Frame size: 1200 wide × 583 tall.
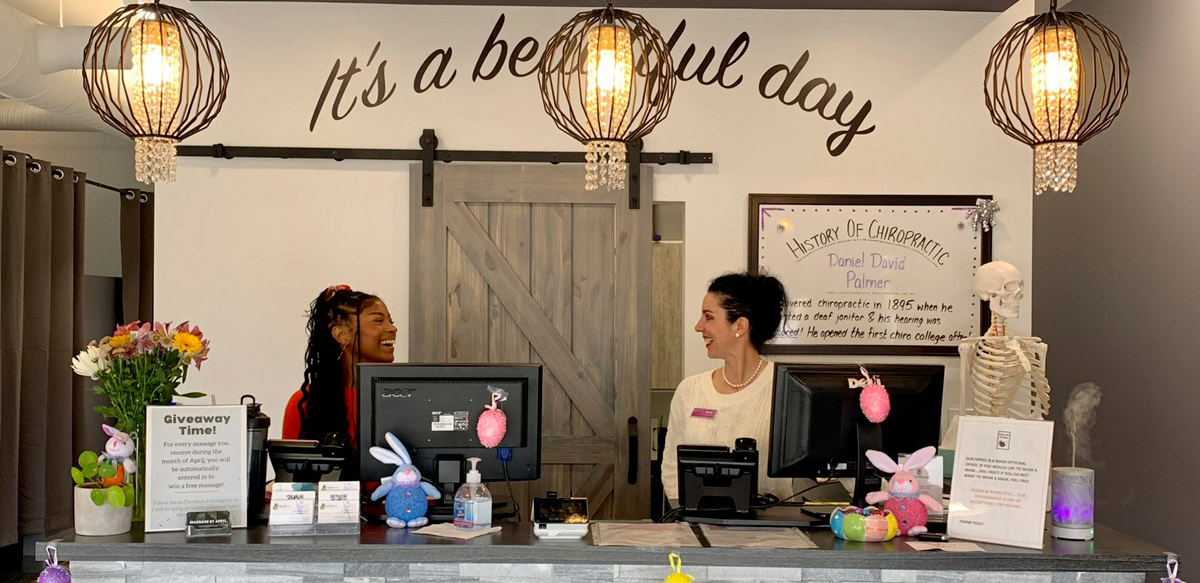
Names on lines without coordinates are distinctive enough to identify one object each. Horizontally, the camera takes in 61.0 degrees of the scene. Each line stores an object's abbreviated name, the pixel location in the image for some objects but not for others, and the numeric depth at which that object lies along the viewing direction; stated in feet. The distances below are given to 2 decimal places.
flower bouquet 9.04
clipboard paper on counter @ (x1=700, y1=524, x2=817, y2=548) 8.61
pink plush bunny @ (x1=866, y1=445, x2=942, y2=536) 8.98
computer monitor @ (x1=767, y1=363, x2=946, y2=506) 10.11
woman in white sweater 12.30
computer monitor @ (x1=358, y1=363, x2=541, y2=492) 9.78
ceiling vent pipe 14.76
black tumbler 9.28
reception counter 8.39
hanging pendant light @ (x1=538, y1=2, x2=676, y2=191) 9.55
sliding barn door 14.74
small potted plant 8.63
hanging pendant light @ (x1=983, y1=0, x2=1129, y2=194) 9.32
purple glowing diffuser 8.86
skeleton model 13.46
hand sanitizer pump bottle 9.13
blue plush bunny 9.17
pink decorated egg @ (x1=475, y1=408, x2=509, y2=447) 9.59
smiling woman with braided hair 12.24
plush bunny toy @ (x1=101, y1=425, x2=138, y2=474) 8.84
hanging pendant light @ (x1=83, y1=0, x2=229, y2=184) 8.99
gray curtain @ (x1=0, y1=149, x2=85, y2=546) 17.53
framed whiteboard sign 14.96
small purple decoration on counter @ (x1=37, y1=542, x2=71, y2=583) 7.98
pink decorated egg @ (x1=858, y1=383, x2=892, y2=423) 9.82
